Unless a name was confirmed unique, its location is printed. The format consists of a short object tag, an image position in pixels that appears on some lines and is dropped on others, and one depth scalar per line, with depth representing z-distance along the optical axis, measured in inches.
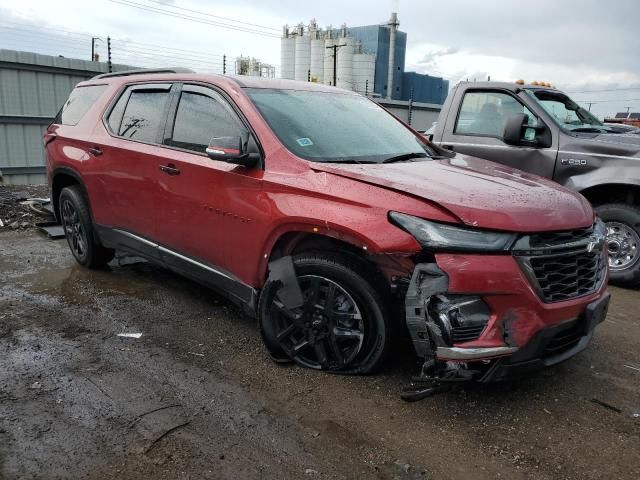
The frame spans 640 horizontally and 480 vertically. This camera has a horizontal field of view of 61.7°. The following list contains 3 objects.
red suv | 101.3
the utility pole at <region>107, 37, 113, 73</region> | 490.3
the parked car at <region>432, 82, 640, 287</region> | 200.7
